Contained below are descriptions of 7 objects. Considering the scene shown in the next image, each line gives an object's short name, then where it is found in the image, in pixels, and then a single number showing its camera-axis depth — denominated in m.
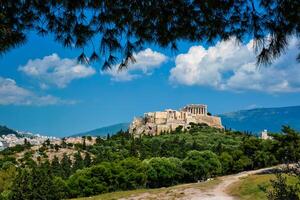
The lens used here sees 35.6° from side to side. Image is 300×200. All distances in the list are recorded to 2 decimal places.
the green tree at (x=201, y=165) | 70.69
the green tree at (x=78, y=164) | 88.81
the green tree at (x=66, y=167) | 85.08
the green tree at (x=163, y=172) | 70.06
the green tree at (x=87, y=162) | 90.75
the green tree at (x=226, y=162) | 74.62
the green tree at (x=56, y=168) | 85.66
